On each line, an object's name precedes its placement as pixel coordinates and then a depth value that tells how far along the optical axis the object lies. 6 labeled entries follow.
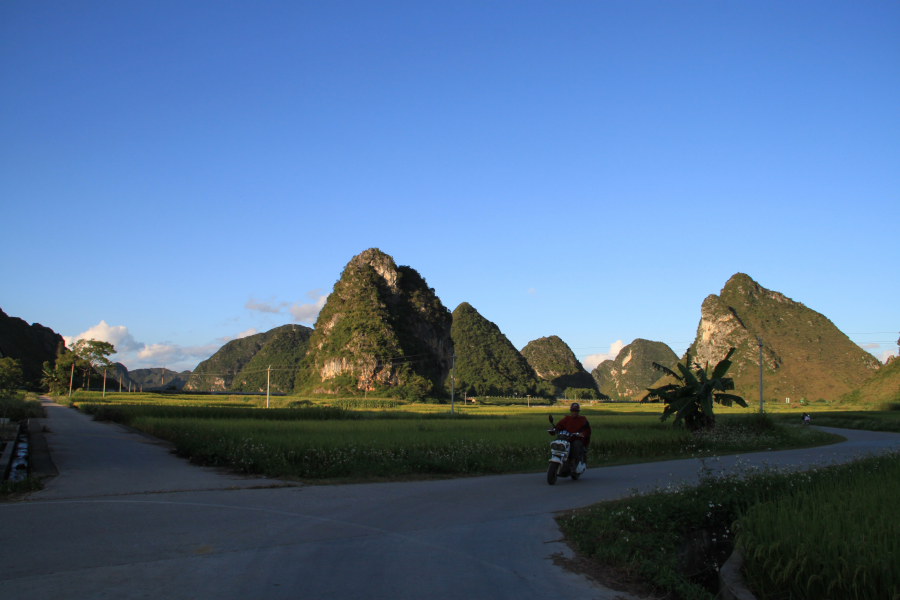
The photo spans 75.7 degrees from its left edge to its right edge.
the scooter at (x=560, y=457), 9.28
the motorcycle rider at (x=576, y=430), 9.80
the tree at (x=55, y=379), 75.62
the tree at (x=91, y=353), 74.31
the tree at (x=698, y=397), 19.67
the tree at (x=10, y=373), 48.41
